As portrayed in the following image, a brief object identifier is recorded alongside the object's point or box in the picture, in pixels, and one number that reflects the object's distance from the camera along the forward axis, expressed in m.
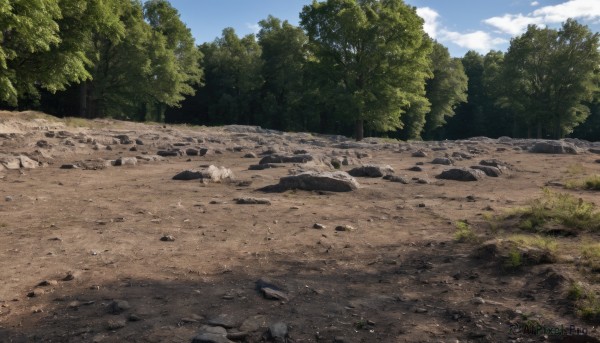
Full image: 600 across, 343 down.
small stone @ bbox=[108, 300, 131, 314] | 3.95
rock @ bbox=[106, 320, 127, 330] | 3.64
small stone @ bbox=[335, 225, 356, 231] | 6.95
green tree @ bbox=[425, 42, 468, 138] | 49.56
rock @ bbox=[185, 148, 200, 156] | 17.60
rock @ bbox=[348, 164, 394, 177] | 12.76
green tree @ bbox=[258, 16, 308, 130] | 49.00
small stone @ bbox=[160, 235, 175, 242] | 6.23
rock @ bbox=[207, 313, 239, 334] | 3.65
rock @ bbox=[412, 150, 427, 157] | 19.94
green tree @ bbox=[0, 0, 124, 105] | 17.41
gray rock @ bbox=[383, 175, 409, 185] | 11.70
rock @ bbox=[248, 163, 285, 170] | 13.75
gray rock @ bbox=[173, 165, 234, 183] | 11.27
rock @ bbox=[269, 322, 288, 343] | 3.49
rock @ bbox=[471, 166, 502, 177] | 13.36
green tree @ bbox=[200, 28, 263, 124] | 50.84
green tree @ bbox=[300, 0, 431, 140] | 29.91
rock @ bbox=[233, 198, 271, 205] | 8.70
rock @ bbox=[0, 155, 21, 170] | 11.99
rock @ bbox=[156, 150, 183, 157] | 17.02
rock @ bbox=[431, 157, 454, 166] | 16.50
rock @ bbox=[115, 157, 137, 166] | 13.88
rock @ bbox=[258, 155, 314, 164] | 14.73
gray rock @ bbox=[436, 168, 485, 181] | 12.23
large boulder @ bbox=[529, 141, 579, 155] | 22.02
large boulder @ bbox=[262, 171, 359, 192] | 10.20
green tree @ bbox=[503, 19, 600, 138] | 43.28
